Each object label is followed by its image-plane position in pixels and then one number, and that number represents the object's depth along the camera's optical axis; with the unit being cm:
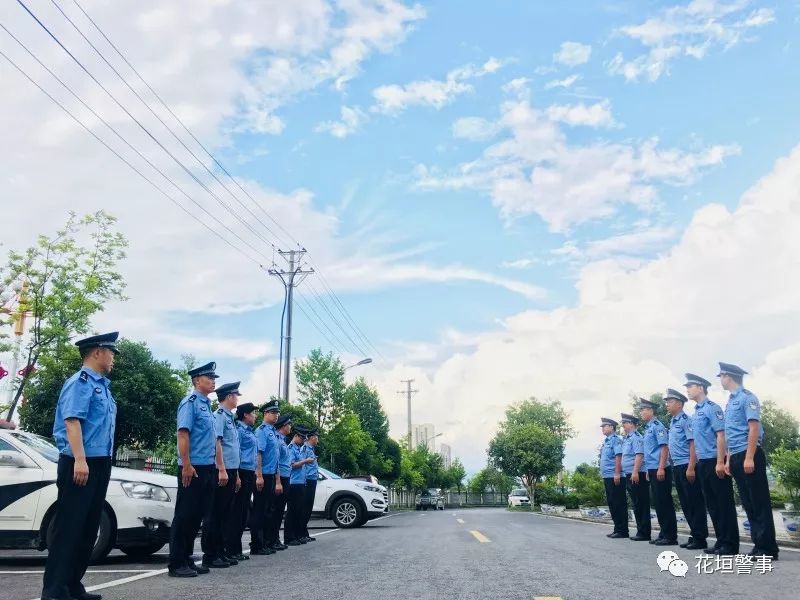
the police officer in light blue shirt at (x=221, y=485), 749
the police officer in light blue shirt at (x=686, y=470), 899
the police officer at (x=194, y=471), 659
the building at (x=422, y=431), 14425
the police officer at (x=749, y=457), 741
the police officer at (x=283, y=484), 987
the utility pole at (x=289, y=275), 2836
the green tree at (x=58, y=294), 2297
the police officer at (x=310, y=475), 1195
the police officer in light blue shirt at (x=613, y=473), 1204
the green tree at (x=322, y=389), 3609
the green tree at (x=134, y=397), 2377
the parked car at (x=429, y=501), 6425
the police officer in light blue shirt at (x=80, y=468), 497
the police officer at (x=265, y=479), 931
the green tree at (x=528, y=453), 5022
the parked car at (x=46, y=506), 736
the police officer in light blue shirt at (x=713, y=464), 809
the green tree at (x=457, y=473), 10544
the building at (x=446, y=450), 17865
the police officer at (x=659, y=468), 1005
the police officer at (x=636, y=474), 1091
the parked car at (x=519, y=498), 5447
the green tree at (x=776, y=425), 4316
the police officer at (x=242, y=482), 817
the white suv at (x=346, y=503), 1636
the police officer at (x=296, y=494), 1105
